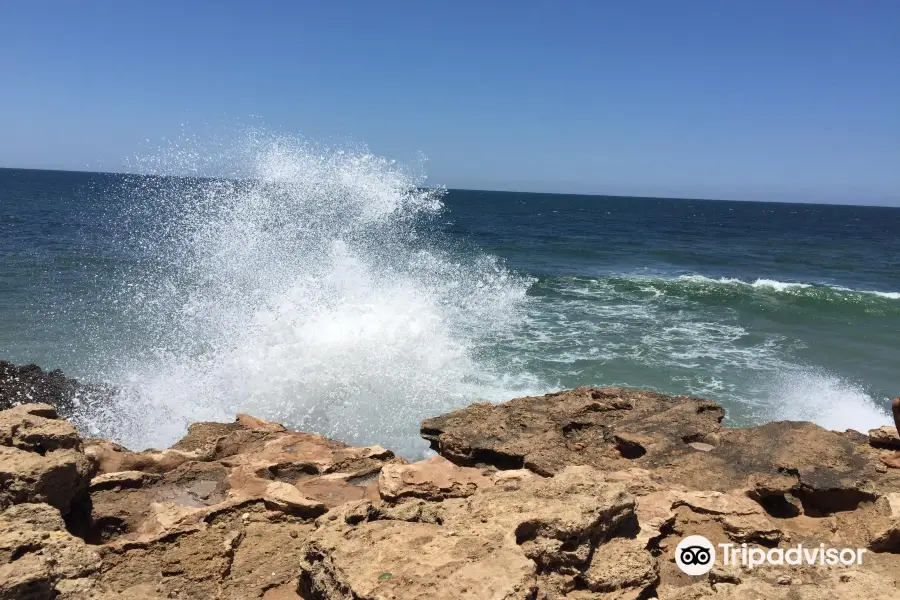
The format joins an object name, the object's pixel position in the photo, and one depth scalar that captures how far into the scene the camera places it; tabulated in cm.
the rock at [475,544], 261
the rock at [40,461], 336
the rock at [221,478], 385
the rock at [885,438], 477
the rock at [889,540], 340
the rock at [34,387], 732
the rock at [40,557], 249
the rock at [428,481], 405
